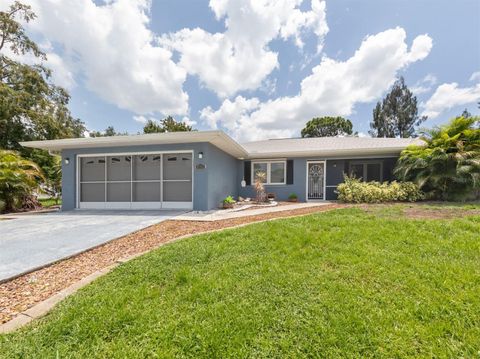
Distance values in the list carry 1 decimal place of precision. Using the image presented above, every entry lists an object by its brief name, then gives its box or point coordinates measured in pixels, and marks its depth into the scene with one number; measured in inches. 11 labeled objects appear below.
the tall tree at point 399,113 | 931.3
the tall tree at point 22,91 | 516.7
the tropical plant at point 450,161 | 286.4
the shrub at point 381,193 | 319.0
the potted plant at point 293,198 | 415.8
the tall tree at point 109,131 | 1434.3
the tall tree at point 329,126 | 1187.9
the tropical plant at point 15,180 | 332.8
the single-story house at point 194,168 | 306.8
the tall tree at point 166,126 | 937.5
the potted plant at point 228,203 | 341.6
